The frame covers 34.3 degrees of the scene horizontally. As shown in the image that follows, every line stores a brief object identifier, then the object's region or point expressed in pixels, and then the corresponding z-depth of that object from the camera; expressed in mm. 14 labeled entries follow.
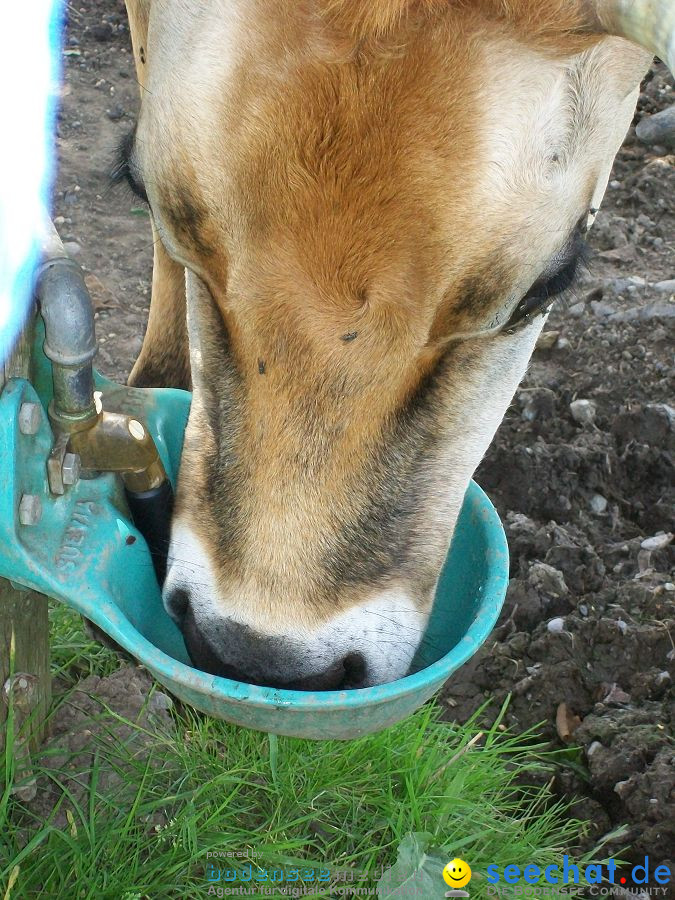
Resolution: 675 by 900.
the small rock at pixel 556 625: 3036
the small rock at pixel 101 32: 6094
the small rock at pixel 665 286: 4234
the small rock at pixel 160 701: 2547
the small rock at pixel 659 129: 5238
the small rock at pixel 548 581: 3113
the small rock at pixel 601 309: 4160
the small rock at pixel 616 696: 2875
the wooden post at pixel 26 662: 2109
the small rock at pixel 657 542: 3240
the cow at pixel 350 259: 1659
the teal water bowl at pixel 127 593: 1689
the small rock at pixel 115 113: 5453
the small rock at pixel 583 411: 3635
